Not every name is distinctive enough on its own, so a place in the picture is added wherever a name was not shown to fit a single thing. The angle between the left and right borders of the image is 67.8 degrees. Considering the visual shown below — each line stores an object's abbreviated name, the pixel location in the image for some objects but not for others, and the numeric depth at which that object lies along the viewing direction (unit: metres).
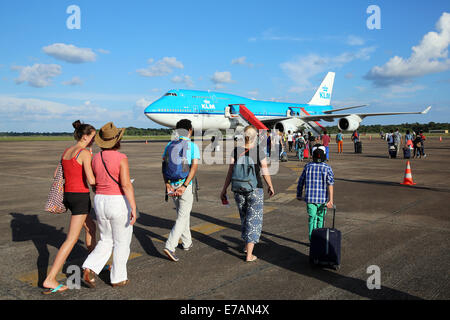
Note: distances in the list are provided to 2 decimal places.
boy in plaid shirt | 4.96
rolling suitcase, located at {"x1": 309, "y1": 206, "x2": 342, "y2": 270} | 4.27
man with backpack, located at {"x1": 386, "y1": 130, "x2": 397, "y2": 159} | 19.50
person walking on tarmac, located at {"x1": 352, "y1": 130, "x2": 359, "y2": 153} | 23.89
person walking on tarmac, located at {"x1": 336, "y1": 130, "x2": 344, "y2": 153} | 23.86
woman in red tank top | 3.96
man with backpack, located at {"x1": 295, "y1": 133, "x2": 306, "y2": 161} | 19.23
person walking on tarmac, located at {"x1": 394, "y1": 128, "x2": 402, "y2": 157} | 19.47
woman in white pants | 3.85
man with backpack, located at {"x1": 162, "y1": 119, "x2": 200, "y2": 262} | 4.66
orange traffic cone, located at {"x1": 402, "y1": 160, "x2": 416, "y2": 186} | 10.65
